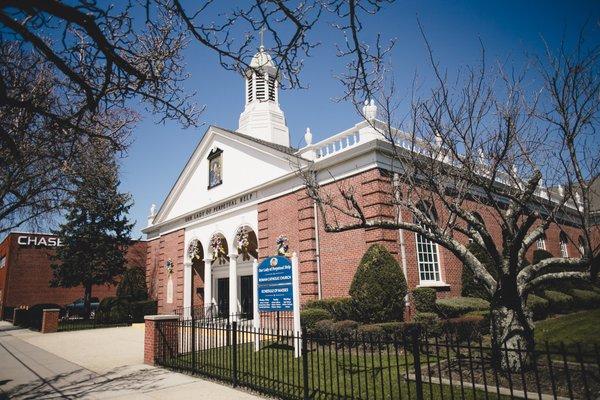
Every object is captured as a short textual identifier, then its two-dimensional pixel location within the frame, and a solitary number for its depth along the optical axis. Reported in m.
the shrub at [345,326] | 11.62
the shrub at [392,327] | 11.18
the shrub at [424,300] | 13.56
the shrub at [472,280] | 15.62
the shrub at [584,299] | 18.11
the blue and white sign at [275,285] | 11.10
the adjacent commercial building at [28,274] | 37.31
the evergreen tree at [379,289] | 12.20
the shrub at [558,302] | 16.38
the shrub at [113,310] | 26.16
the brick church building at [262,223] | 14.84
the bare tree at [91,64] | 4.26
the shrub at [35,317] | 22.94
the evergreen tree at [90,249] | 29.88
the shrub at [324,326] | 11.92
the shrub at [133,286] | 28.64
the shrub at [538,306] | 14.87
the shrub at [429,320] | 11.59
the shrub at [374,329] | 11.15
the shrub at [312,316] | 13.09
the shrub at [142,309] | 26.97
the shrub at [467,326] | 10.98
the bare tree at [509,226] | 6.73
